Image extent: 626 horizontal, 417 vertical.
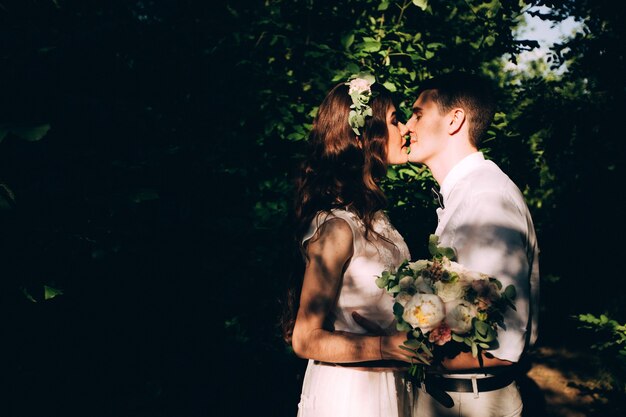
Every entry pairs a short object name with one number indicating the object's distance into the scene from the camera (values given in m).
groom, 1.90
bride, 2.04
